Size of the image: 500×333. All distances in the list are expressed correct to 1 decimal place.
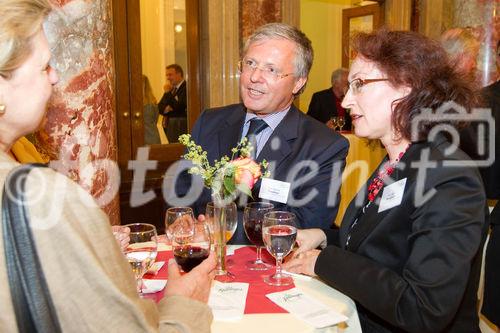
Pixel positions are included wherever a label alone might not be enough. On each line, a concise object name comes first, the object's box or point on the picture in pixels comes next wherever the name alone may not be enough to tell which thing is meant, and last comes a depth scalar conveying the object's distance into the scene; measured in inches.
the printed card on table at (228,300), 58.6
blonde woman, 35.4
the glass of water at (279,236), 66.6
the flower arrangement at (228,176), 67.6
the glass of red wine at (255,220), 71.8
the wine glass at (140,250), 62.0
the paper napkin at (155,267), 72.8
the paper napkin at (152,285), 65.3
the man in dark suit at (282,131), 101.9
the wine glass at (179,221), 66.9
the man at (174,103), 242.5
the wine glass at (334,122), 263.4
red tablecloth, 61.1
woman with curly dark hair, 58.7
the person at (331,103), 297.7
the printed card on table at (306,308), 57.7
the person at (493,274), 117.8
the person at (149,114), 235.8
